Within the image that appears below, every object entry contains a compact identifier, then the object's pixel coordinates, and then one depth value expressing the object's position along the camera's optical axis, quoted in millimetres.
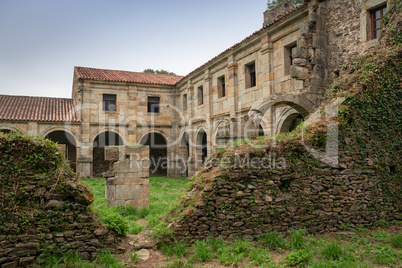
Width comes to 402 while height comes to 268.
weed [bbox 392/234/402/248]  6014
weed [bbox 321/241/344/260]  5473
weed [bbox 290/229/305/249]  6066
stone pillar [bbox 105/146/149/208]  9406
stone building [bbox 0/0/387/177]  9891
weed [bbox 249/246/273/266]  5473
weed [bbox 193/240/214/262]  5660
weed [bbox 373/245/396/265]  5289
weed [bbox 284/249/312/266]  5336
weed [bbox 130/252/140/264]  5590
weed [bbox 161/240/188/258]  5867
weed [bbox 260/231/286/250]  6187
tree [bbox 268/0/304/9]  23372
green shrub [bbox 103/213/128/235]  6055
